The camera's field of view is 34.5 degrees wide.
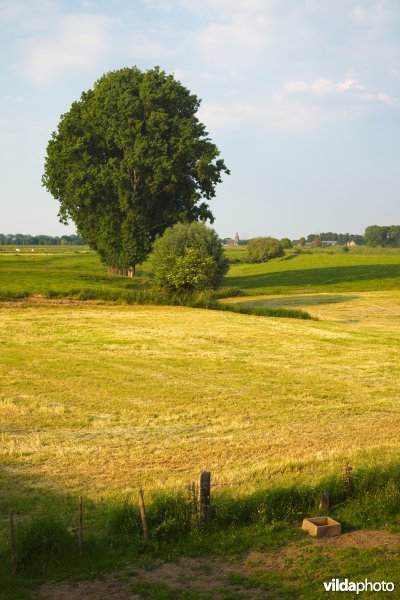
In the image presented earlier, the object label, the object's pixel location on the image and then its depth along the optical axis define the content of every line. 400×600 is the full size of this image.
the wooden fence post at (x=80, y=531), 10.29
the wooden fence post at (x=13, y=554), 9.62
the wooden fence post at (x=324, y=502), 12.05
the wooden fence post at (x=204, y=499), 11.27
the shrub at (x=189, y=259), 51.84
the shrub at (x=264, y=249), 122.75
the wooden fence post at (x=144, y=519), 10.82
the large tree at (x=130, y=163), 62.09
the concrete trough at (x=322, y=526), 11.09
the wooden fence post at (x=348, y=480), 12.42
